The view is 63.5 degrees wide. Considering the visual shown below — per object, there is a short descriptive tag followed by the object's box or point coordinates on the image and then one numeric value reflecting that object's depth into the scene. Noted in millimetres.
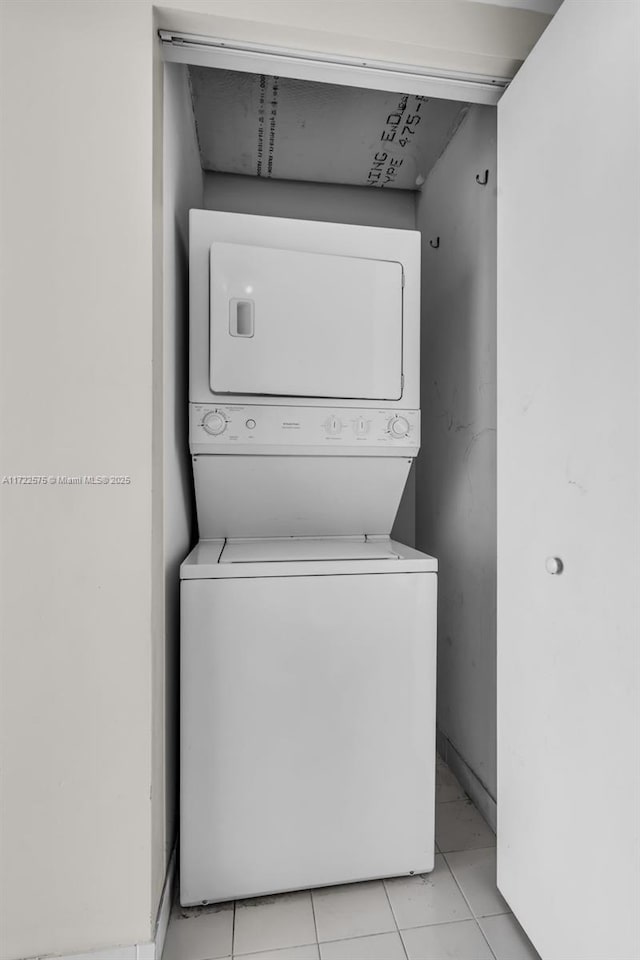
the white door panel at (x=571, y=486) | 993
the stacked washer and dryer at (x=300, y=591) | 1473
